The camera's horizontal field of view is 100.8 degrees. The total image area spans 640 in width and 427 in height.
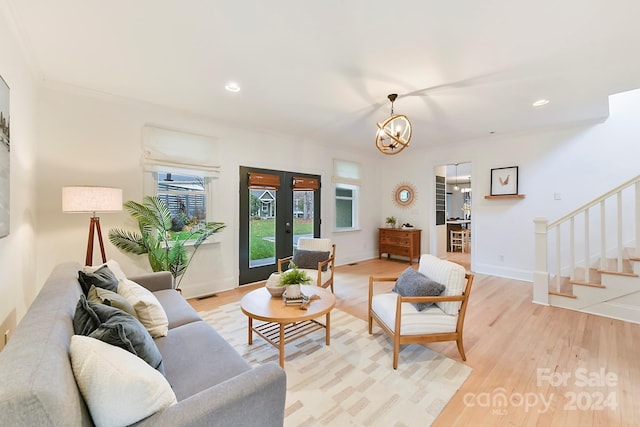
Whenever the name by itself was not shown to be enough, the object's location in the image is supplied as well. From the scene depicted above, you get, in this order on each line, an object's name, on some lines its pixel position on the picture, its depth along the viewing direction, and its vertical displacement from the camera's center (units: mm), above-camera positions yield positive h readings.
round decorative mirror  6133 +485
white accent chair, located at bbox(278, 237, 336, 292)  3314 -622
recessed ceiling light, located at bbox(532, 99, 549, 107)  3277 +1435
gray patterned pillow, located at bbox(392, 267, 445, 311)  2135 -591
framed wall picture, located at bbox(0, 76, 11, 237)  1748 +391
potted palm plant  3152 -289
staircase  2963 -624
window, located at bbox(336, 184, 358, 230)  5902 +216
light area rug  1653 -1218
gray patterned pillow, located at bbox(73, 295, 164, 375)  1027 -468
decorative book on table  2238 -725
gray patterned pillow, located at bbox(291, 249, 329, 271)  3666 -596
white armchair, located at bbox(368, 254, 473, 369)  2082 -817
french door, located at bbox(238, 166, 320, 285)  4297 -12
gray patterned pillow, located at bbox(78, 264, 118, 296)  1716 -438
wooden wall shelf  4604 +347
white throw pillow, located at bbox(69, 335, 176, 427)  796 -531
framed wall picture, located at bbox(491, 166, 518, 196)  4688 +631
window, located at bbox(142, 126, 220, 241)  3434 +593
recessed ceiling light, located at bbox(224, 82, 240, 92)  2850 +1414
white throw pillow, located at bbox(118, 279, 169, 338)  1690 -622
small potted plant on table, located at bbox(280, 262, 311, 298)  2262 -583
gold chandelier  2820 +897
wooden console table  5832 -601
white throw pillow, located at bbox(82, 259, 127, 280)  2019 -436
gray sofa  638 -631
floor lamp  2459 +137
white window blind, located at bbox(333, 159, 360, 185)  5681 +976
